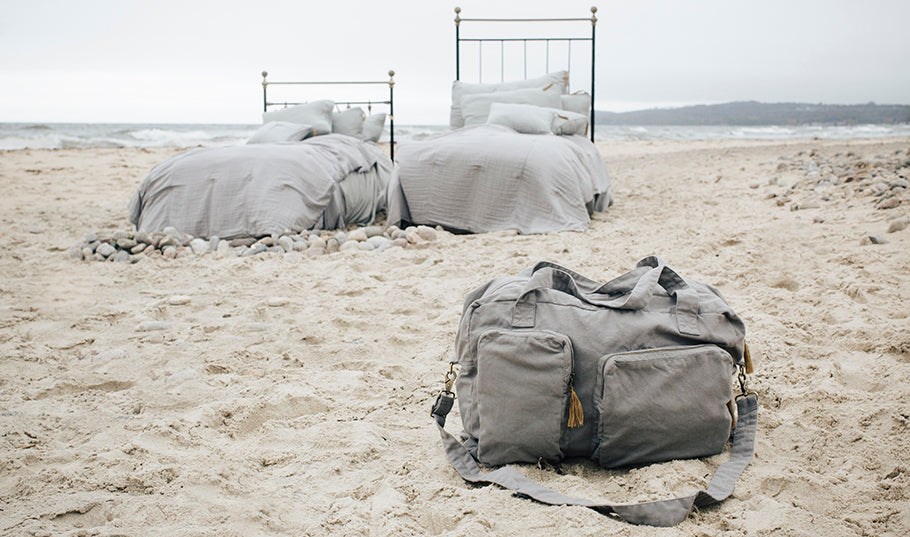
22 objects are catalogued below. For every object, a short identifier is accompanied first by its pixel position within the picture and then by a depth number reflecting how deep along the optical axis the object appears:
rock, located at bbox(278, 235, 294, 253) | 3.08
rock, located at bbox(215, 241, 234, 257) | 3.06
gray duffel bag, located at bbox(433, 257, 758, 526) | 1.12
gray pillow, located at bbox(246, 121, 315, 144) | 4.39
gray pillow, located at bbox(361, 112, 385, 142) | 5.21
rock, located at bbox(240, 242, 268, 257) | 3.03
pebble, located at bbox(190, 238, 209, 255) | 3.08
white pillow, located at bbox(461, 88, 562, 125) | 5.02
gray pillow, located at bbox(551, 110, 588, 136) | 4.46
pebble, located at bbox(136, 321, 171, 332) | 2.01
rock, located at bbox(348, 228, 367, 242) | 3.24
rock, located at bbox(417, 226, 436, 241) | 3.22
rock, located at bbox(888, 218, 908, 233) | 2.59
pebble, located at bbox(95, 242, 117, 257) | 2.99
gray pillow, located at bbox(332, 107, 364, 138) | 5.11
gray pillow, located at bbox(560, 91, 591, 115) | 5.19
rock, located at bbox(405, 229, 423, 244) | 3.16
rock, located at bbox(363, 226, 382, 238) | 3.38
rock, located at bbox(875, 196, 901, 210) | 3.00
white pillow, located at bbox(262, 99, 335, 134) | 4.87
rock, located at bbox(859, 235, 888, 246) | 2.47
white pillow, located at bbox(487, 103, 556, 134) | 4.27
